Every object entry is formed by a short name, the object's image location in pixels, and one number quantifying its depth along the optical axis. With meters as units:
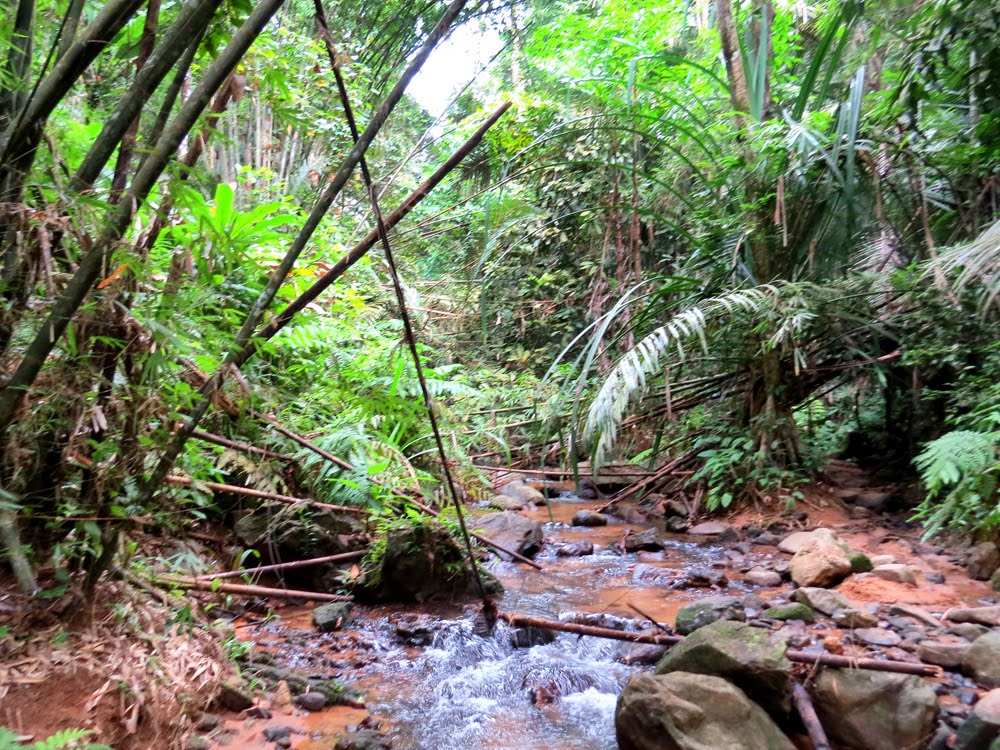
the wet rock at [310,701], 2.43
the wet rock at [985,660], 2.27
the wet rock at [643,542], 4.69
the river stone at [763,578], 3.69
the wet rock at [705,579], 3.79
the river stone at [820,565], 3.46
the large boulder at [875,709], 2.03
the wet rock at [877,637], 2.63
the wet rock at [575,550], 4.68
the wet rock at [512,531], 4.57
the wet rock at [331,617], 3.18
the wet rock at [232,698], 2.25
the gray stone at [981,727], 1.85
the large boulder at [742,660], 2.20
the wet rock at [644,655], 2.88
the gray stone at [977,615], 2.76
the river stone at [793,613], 2.98
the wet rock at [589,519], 5.58
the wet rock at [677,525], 5.13
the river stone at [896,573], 3.32
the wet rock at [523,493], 6.38
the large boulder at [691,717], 2.01
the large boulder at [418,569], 3.58
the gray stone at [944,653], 2.42
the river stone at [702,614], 2.93
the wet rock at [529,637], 3.13
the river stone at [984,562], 3.30
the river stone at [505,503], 5.93
